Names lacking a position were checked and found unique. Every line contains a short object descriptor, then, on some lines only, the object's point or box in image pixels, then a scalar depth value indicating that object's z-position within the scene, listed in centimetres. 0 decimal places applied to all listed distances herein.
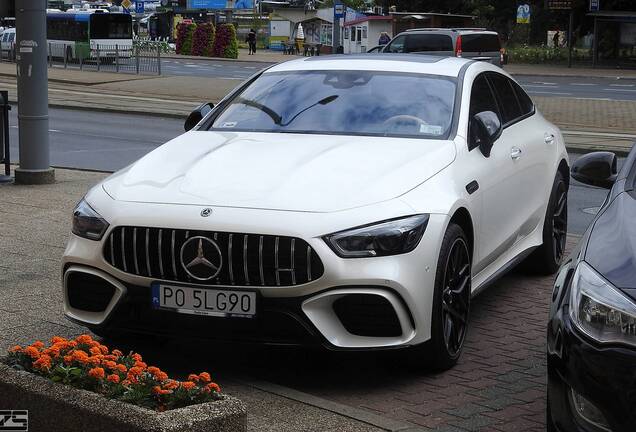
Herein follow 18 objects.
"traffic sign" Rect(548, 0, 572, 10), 5334
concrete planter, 373
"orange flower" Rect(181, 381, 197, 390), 399
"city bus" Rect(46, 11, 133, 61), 5134
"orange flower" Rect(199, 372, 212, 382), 407
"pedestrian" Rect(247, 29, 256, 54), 7062
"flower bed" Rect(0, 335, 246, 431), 377
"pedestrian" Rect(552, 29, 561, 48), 6769
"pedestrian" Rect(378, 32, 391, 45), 4948
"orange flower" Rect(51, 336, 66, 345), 430
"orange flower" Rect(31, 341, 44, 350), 430
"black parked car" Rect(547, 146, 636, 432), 357
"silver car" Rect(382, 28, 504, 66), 3138
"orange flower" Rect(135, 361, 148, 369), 413
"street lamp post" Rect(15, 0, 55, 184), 1189
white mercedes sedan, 494
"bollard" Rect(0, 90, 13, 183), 1203
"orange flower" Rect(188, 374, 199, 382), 411
